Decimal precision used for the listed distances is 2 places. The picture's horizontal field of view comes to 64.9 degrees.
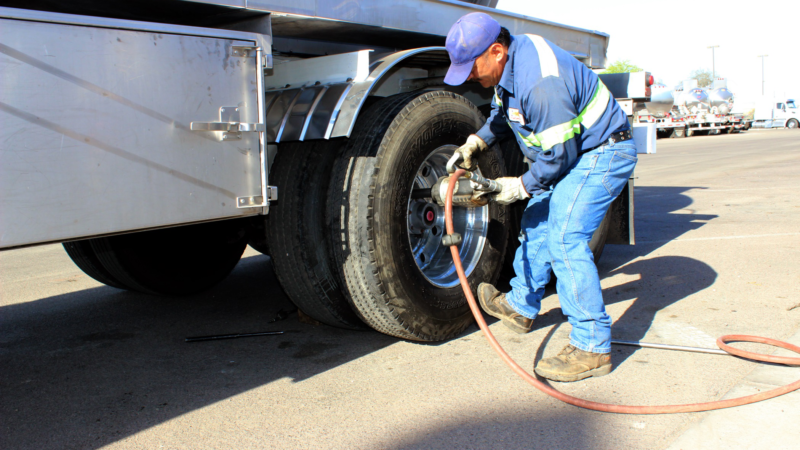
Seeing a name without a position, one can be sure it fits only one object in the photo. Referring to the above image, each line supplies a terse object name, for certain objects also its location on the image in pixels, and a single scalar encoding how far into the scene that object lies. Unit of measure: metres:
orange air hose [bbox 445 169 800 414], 2.41
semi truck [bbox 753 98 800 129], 39.25
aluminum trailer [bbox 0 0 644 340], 1.87
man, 2.72
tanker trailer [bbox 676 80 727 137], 33.88
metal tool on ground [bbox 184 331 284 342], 3.41
